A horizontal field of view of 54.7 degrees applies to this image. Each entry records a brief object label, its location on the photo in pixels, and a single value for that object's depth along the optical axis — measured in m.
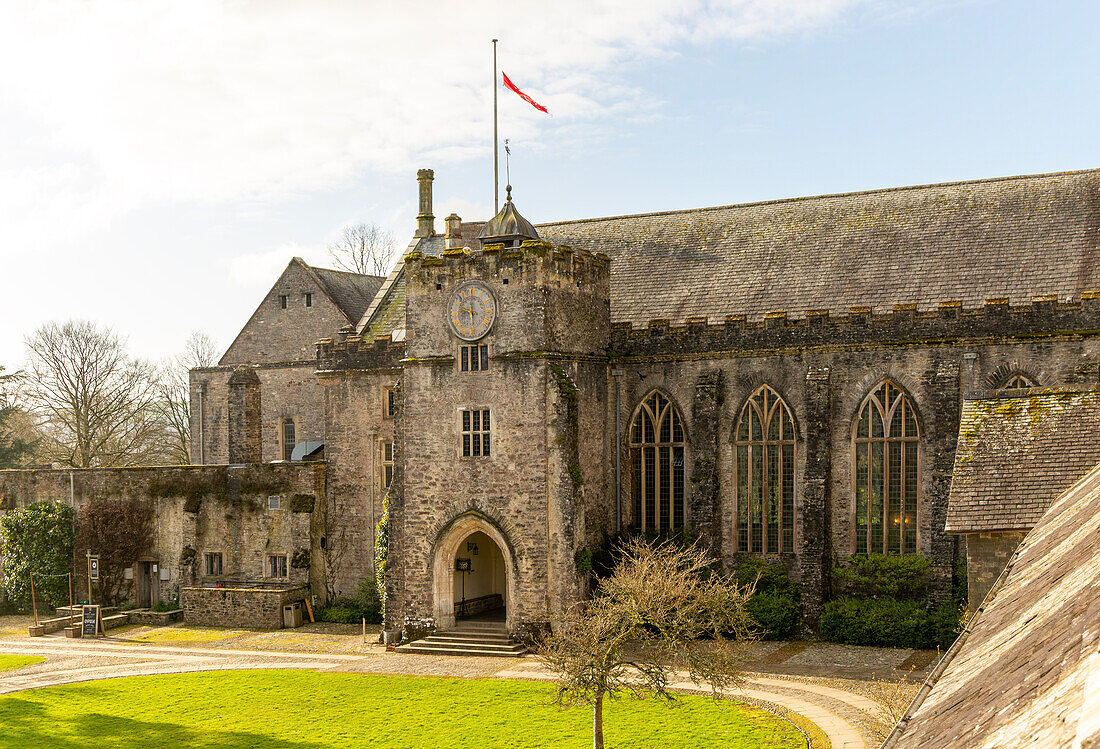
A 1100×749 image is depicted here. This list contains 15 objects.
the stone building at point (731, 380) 28.66
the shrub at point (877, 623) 27.64
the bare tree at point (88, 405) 53.16
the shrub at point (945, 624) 27.08
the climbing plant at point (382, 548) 32.78
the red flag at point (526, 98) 32.53
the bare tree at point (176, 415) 60.87
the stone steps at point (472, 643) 28.78
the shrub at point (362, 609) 34.59
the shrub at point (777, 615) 29.06
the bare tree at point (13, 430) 50.72
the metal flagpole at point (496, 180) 32.34
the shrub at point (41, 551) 38.19
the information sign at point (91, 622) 34.71
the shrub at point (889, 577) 28.38
